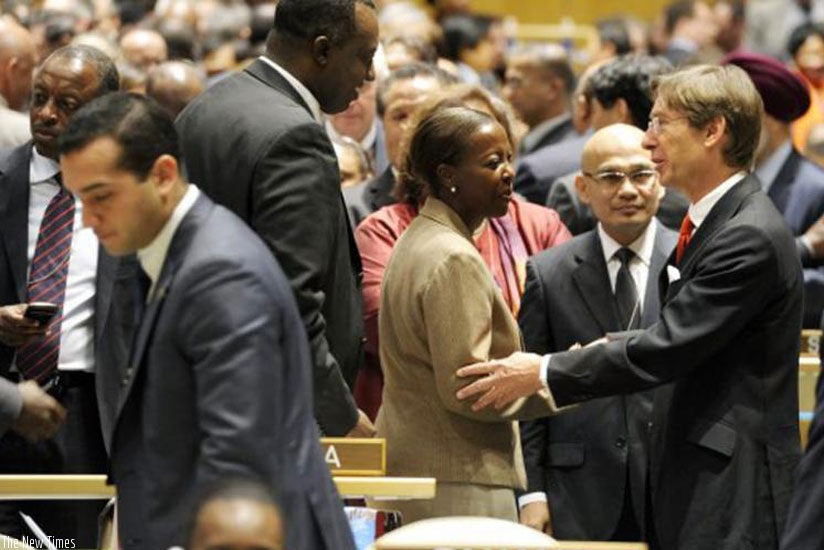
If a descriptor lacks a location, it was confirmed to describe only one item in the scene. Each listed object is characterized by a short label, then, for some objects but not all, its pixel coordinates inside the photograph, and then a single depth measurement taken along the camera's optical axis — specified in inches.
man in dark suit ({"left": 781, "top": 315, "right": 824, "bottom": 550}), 345.5
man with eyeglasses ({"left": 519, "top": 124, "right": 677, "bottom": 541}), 458.8
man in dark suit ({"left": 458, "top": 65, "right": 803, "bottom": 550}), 405.8
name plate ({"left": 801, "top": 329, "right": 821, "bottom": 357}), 529.9
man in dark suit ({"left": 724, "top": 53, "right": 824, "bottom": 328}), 632.9
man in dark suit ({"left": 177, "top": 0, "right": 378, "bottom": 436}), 387.3
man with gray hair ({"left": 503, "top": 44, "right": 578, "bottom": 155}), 850.9
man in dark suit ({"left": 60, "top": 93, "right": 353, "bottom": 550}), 309.5
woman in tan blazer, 400.6
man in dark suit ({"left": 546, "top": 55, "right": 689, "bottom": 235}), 587.8
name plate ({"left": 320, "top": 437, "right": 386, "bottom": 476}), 371.9
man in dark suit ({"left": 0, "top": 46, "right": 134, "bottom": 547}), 457.9
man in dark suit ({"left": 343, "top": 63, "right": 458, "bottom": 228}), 570.5
